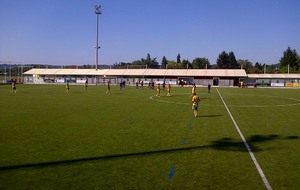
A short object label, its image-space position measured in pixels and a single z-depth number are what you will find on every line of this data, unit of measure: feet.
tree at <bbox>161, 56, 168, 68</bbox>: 540.60
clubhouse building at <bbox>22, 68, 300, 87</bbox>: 274.36
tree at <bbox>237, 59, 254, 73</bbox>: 398.01
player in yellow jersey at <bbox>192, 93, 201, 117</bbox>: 64.91
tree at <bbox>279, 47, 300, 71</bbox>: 395.96
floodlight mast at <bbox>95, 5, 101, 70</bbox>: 291.56
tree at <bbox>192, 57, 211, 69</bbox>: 453.17
